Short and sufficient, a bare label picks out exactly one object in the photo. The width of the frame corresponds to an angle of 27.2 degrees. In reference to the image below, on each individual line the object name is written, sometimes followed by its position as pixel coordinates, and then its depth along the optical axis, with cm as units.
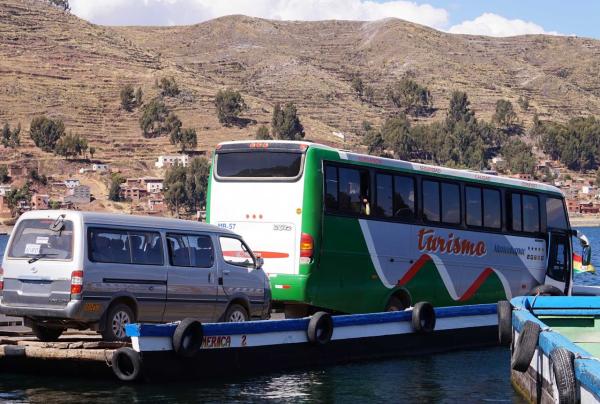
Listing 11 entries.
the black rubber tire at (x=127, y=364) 1816
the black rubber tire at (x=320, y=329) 2155
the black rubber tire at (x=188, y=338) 1859
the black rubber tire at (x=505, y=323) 1995
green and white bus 2359
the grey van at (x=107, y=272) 1880
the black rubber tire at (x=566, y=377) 1252
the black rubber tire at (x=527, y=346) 1555
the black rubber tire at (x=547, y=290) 2850
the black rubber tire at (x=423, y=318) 2431
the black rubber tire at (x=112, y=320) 1919
